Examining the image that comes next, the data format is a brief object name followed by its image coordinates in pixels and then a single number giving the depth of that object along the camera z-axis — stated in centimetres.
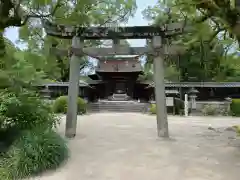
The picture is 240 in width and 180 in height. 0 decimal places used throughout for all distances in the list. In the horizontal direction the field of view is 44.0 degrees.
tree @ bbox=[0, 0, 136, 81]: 744
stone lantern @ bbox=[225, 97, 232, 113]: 2616
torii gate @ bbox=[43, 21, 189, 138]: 1002
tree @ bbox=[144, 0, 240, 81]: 1012
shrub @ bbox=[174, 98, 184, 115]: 2567
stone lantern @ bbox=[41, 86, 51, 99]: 2987
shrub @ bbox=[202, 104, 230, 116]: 2573
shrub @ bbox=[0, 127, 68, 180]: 594
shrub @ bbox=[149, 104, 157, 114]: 2562
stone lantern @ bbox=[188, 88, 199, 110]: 2713
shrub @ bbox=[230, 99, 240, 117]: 2561
